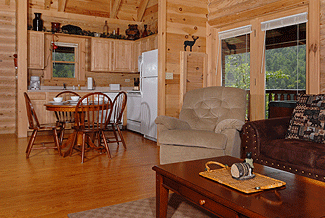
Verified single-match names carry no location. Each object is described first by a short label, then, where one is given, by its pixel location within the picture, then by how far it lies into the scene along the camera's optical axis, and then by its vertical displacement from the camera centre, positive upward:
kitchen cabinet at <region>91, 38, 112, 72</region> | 7.09 +1.10
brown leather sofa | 2.47 -0.44
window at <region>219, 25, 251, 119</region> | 4.78 +0.75
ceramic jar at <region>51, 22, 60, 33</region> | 6.69 +1.65
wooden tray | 1.61 -0.47
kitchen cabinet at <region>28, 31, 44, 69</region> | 6.39 +1.09
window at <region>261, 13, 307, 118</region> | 3.93 +0.62
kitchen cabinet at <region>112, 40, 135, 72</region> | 7.32 +1.11
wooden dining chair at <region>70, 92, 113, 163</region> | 3.90 -0.28
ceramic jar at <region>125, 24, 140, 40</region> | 7.51 +1.74
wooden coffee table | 1.37 -0.49
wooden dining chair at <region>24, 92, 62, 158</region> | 4.07 -0.39
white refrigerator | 5.52 +0.16
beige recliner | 3.23 -0.31
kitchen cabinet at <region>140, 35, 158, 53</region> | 6.64 +1.35
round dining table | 3.98 -0.13
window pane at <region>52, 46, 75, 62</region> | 6.93 +1.09
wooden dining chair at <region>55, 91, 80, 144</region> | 4.46 -0.34
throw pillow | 2.88 -0.18
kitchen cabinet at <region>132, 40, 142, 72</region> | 7.41 +1.16
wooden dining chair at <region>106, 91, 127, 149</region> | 4.59 -0.29
